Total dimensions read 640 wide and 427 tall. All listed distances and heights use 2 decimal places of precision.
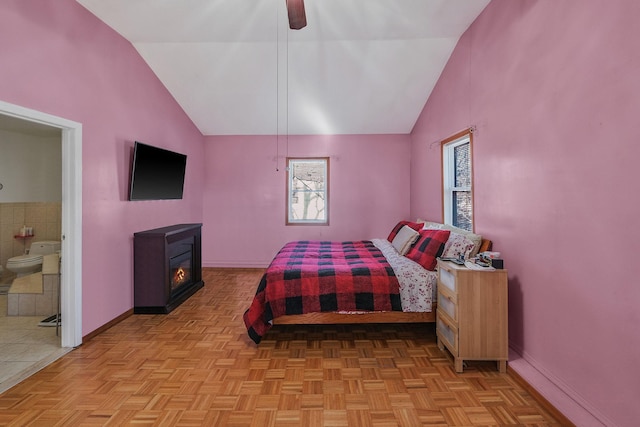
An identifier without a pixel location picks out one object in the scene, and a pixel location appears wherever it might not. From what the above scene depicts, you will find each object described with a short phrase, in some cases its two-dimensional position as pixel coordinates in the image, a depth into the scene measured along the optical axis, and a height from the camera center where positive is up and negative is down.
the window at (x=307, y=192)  5.34 +0.36
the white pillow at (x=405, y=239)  3.35 -0.29
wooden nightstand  2.18 -0.72
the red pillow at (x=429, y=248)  2.85 -0.34
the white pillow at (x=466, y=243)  2.74 -0.26
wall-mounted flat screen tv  3.33 +0.48
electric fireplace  3.33 -0.64
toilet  3.79 -0.56
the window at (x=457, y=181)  3.45 +0.37
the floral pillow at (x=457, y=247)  2.73 -0.30
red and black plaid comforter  2.63 -0.67
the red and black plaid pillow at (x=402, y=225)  3.88 -0.17
